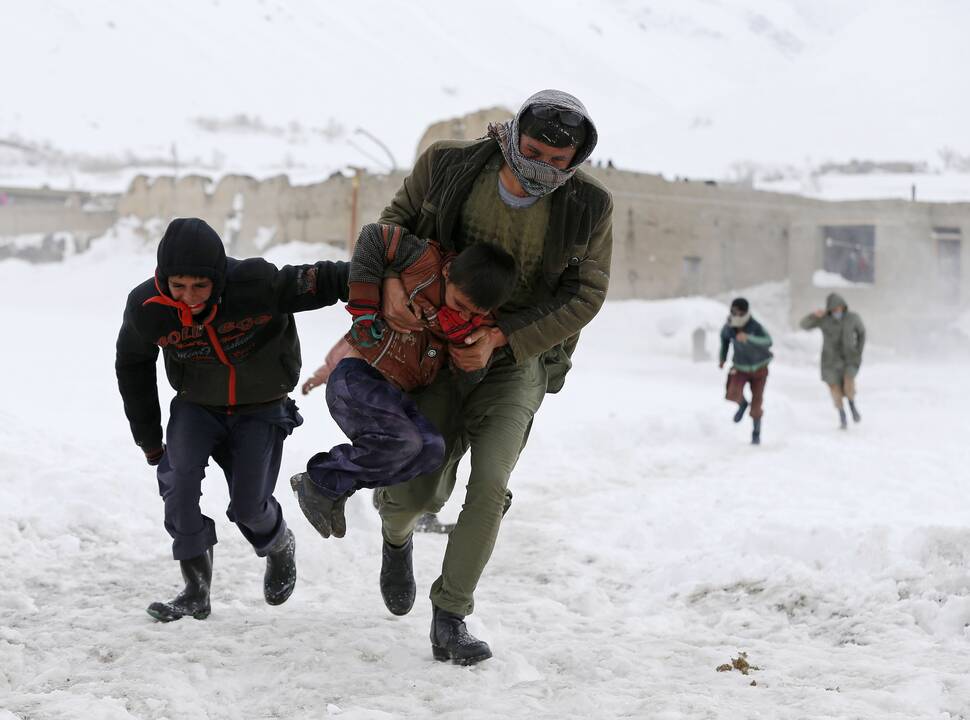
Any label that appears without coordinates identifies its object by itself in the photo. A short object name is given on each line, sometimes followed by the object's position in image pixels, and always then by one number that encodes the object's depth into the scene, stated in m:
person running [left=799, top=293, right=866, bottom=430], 15.00
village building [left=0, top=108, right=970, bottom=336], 33.44
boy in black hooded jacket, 4.29
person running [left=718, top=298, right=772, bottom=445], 13.26
